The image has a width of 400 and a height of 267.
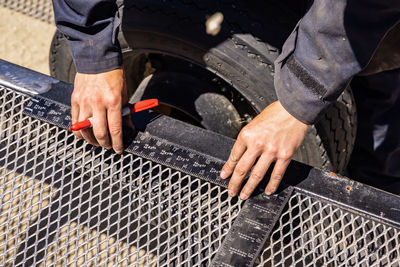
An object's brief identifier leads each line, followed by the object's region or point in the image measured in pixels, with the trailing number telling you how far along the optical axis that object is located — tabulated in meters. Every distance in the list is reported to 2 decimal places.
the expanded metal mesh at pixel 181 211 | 1.16
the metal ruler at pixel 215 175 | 1.15
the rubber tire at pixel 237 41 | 1.34
